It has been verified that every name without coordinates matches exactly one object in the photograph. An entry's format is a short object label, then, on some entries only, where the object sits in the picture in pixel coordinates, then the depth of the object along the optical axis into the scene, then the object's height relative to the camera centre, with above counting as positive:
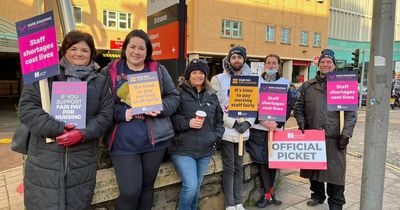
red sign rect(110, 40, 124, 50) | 17.90 +2.06
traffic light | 15.54 +1.30
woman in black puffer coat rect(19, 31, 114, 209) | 2.32 -0.46
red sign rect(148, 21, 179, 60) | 4.24 +0.55
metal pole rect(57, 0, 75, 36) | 5.03 +1.00
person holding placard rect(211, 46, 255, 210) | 3.74 -0.59
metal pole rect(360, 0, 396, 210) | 2.96 -0.19
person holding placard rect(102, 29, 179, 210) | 2.71 -0.45
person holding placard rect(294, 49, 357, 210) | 3.88 -0.52
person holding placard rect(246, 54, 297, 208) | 4.09 -0.70
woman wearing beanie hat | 3.20 -0.52
